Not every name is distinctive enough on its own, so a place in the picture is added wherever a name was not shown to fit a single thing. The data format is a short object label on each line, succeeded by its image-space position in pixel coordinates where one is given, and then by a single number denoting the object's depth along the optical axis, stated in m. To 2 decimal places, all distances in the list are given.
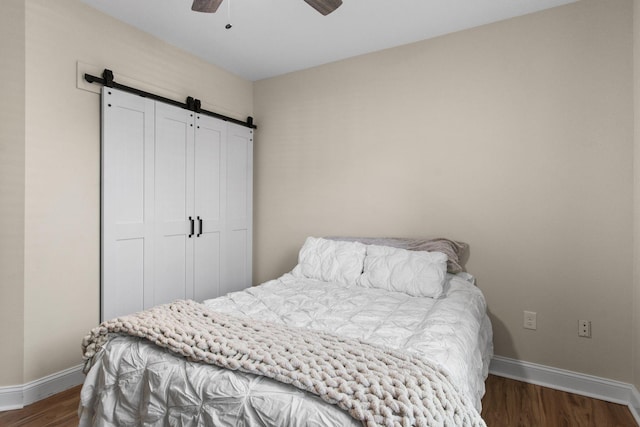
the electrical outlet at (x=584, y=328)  2.22
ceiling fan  1.70
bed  1.04
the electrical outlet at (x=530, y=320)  2.39
